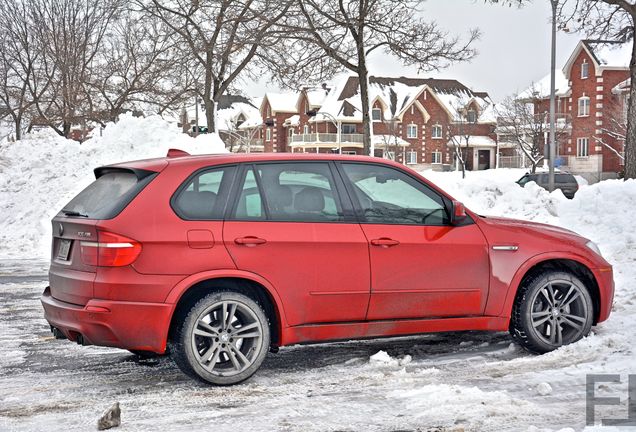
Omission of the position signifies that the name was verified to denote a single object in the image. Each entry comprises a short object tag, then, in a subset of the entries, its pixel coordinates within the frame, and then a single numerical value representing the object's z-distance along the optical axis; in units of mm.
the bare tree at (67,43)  36406
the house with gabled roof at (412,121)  81125
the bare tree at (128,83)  37938
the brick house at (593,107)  59875
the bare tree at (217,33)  25812
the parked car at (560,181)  39562
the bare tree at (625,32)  18016
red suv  5547
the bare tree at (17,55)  37562
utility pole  28047
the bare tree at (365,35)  23922
